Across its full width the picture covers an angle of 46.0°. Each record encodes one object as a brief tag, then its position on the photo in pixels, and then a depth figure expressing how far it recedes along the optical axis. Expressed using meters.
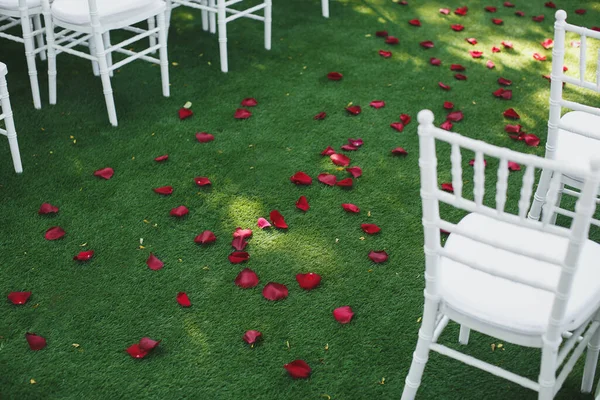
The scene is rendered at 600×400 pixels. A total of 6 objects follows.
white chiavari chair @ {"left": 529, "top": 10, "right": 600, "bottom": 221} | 2.19
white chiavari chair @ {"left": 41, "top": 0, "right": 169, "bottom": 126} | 3.32
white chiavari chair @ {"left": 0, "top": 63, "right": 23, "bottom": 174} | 2.90
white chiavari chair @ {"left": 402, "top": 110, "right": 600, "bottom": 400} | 1.51
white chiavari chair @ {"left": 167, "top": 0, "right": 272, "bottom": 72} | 3.96
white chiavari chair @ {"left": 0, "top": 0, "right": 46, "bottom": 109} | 3.41
